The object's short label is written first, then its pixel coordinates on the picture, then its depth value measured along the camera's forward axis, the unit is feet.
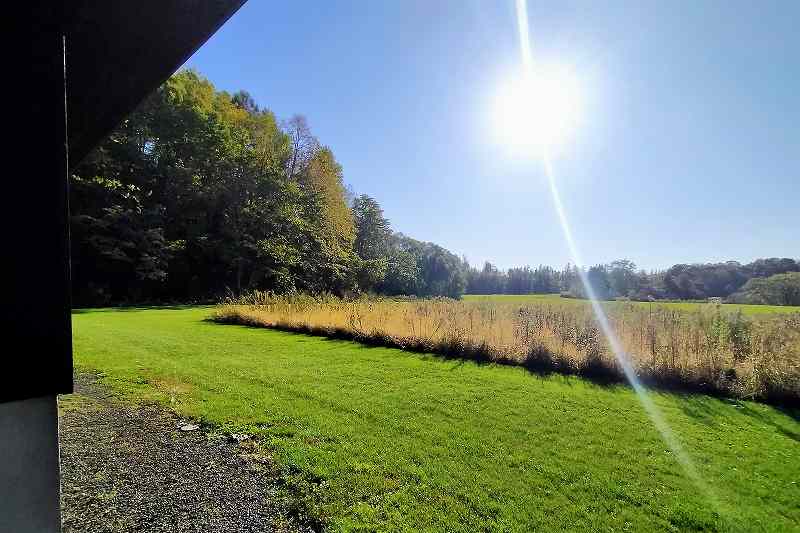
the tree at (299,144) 91.50
